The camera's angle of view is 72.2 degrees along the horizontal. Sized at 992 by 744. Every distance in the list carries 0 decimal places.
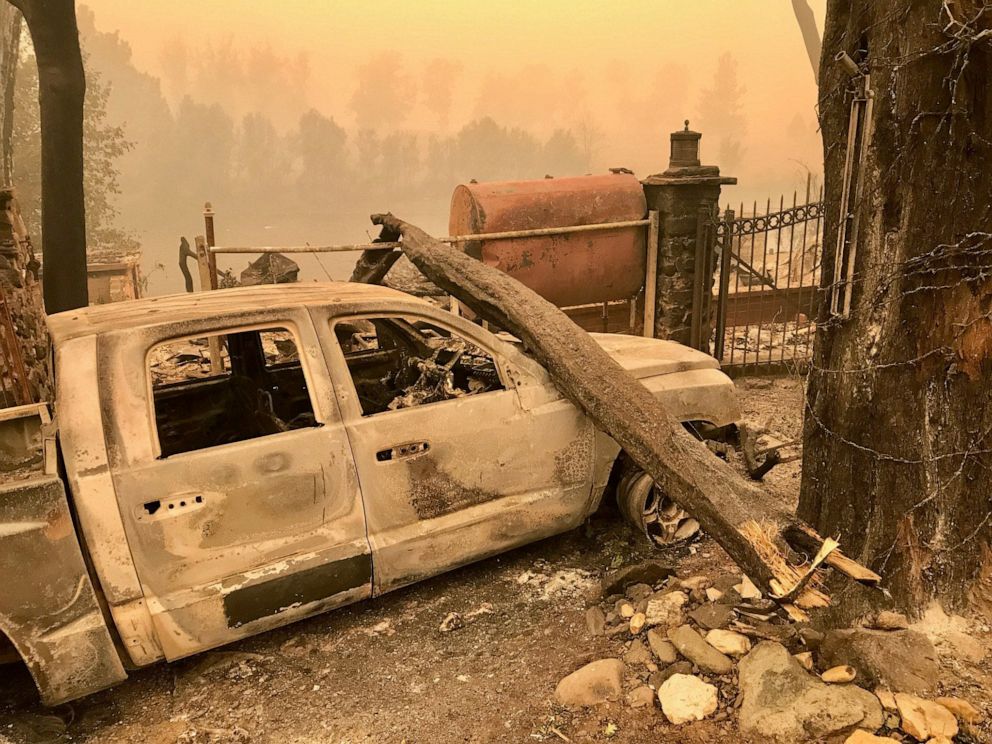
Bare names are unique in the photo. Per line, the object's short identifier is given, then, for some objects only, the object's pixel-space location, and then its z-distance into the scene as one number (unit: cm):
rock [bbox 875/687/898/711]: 267
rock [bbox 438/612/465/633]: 365
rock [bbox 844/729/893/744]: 250
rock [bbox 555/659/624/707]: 304
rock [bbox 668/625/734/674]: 306
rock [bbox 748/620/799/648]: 311
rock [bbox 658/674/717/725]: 287
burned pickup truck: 273
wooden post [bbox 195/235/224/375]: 645
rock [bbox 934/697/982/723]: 258
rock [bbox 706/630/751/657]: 313
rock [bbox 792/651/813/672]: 293
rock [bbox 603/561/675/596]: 381
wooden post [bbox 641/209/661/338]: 762
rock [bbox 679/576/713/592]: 368
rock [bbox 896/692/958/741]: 253
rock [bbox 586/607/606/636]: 352
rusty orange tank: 735
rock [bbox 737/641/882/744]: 263
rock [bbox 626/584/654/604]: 371
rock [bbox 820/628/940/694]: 276
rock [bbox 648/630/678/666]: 316
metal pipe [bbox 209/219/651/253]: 600
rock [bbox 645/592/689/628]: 341
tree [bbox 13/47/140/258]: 1766
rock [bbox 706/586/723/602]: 356
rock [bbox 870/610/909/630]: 295
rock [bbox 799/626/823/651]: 303
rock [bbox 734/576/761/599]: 356
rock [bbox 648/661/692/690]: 307
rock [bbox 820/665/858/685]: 282
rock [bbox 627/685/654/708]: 298
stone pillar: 737
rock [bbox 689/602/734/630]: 330
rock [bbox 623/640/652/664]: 321
